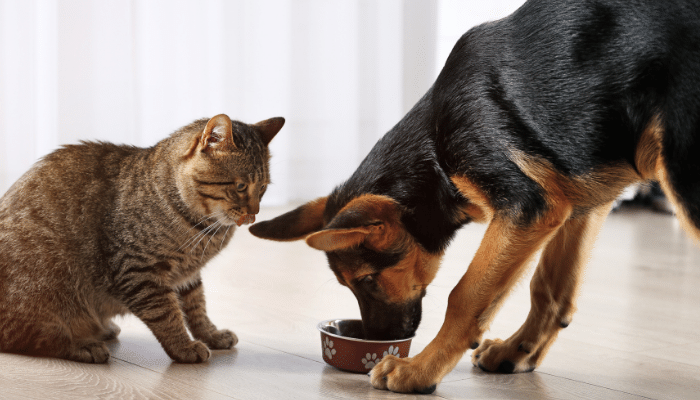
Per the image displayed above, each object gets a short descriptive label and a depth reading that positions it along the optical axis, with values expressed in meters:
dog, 1.70
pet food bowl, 1.83
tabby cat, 1.86
